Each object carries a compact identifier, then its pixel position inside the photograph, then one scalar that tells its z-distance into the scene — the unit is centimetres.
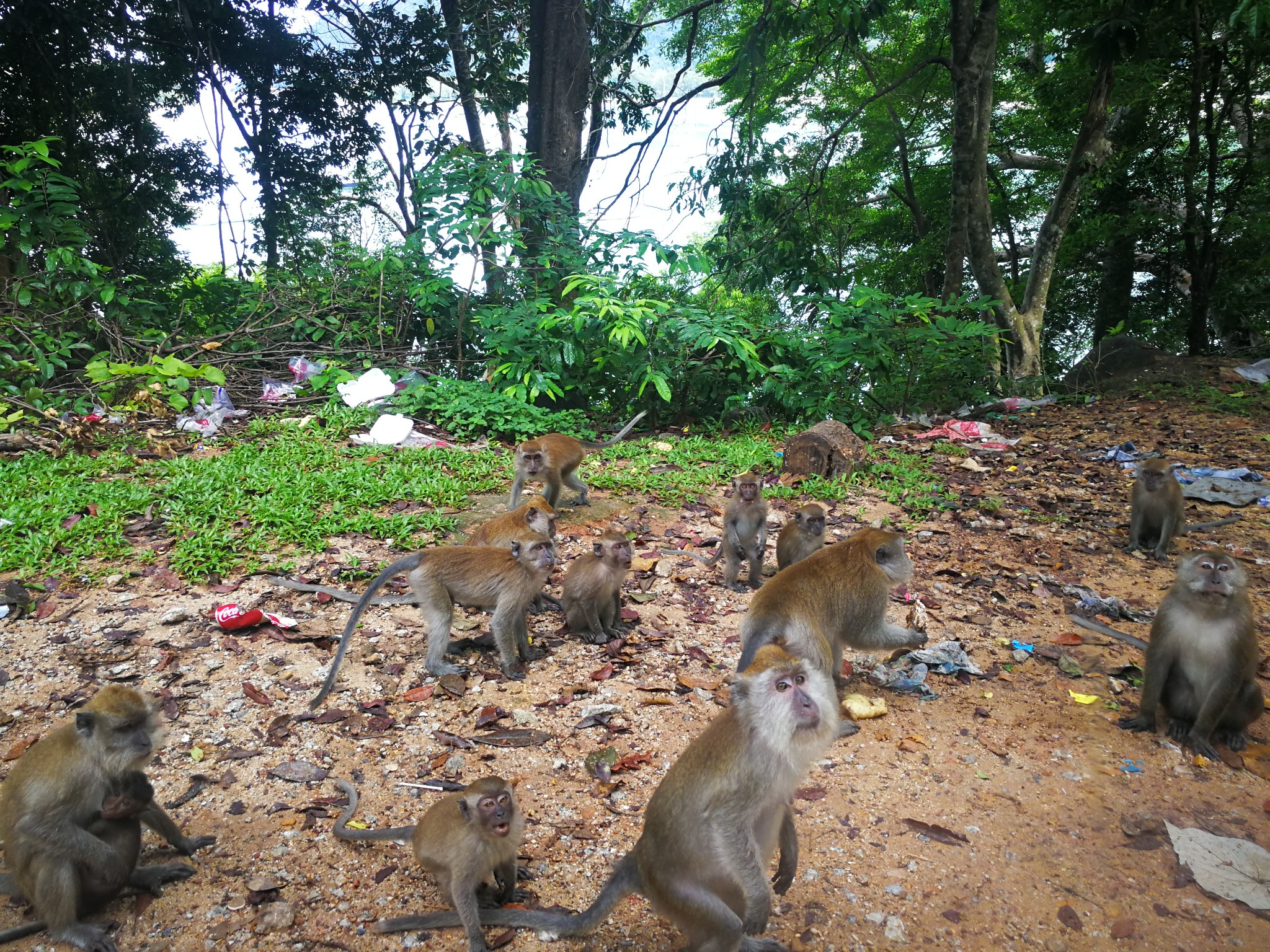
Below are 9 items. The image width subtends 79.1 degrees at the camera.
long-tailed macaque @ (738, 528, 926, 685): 386
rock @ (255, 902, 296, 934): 272
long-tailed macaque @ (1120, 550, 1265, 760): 385
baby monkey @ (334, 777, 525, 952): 269
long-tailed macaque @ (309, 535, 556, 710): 453
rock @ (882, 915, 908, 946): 274
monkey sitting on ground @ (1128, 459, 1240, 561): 629
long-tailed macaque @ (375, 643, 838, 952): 247
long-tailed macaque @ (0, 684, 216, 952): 264
